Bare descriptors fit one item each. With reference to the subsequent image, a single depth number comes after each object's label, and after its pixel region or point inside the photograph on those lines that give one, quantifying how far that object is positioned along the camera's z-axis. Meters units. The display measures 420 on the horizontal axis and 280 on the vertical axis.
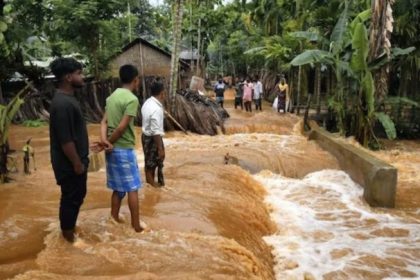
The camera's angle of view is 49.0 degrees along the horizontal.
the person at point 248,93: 21.42
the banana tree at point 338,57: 13.34
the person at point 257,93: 21.77
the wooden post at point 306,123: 16.59
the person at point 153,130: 6.30
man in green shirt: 4.75
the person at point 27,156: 7.98
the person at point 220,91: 21.50
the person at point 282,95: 19.62
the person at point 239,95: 22.70
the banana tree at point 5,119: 7.29
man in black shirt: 4.12
